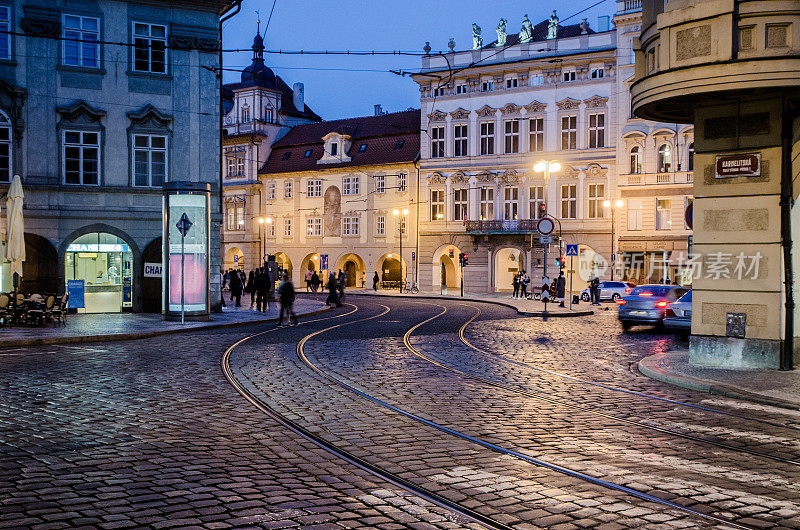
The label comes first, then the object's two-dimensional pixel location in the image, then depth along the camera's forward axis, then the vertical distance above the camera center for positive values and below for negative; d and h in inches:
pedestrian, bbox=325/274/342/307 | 1375.5 -66.6
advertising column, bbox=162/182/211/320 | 967.6 +8.6
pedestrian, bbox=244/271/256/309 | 1304.4 -51.6
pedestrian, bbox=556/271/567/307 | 1654.8 -64.4
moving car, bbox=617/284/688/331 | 933.2 -57.3
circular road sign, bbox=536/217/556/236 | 1148.5 +41.6
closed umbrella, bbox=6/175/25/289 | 900.0 +28.9
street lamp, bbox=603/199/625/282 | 2025.3 +127.0
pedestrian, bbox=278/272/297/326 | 955.1 -47.3
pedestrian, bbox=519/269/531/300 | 1894.6 -66.7
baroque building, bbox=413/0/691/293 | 2059.5 +267.3
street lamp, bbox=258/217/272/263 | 2694.9 +82.7
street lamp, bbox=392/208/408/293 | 2322.8 +99.1
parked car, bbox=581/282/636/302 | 1780.3 -77.7
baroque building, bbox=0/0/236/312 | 1066.1 +171.8
